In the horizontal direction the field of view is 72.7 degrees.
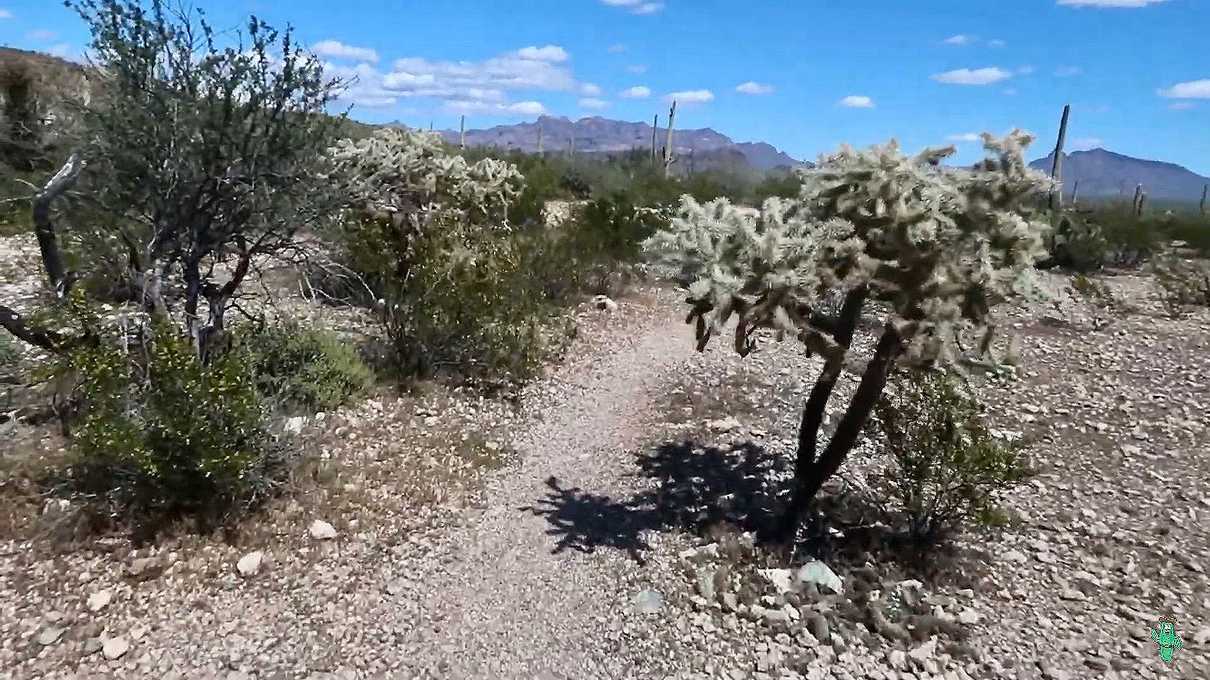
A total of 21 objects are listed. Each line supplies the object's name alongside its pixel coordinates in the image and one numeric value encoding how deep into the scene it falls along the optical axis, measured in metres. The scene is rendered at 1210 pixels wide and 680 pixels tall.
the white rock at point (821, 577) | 4.43
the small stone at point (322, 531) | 4.64
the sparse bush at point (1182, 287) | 11.09
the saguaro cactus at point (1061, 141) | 22.28
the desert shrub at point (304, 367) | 6.15
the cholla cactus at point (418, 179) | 8.38
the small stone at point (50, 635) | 3.69
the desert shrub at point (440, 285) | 7.08
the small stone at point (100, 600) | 3.91
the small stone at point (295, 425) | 5.15
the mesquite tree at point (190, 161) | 5.45
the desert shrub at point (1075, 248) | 14.68
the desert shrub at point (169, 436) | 4.38
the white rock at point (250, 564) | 4.27
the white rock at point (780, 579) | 4.41
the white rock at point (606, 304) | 10.25
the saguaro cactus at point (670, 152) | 30.62
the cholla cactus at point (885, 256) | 4.28
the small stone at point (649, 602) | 4.24
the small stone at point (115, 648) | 3.65
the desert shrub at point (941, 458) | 4.76
